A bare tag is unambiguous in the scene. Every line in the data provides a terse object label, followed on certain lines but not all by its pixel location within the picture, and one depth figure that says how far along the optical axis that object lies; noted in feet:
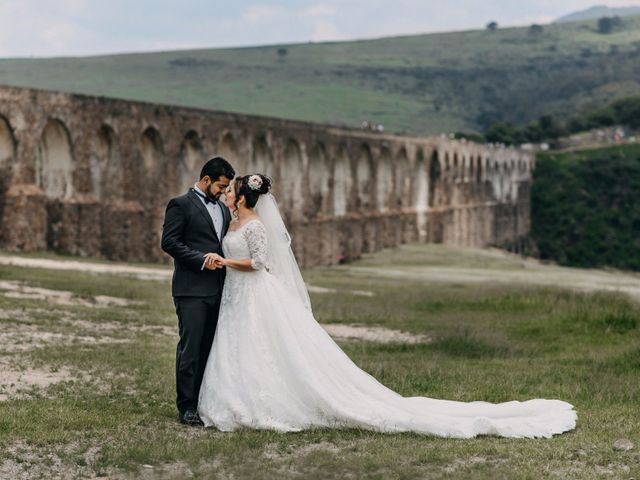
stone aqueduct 100.48
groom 30.73
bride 29.89
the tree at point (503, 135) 336.29
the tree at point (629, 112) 351.87
